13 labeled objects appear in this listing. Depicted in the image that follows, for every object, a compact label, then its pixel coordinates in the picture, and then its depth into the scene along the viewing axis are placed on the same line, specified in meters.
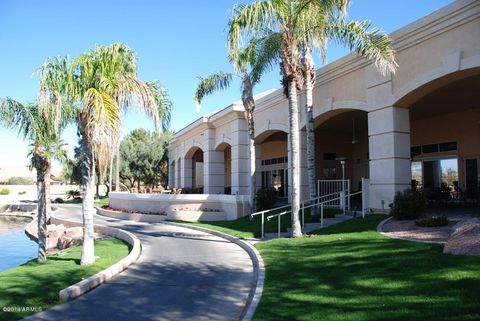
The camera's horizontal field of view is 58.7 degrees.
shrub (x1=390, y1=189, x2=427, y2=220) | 12.75
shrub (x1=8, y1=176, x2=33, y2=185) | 101.25
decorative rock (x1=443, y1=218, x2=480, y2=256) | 7.64
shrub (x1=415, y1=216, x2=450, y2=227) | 11.13
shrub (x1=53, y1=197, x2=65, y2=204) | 48.33
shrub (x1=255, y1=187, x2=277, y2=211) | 20.36
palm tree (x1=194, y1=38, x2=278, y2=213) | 17.73
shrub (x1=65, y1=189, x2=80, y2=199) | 55.03
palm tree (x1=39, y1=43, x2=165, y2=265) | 10.77
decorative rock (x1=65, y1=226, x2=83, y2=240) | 19.09
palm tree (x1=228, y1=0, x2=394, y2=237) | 13.21
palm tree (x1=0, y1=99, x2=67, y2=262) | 12.08
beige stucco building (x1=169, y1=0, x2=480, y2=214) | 12.74
